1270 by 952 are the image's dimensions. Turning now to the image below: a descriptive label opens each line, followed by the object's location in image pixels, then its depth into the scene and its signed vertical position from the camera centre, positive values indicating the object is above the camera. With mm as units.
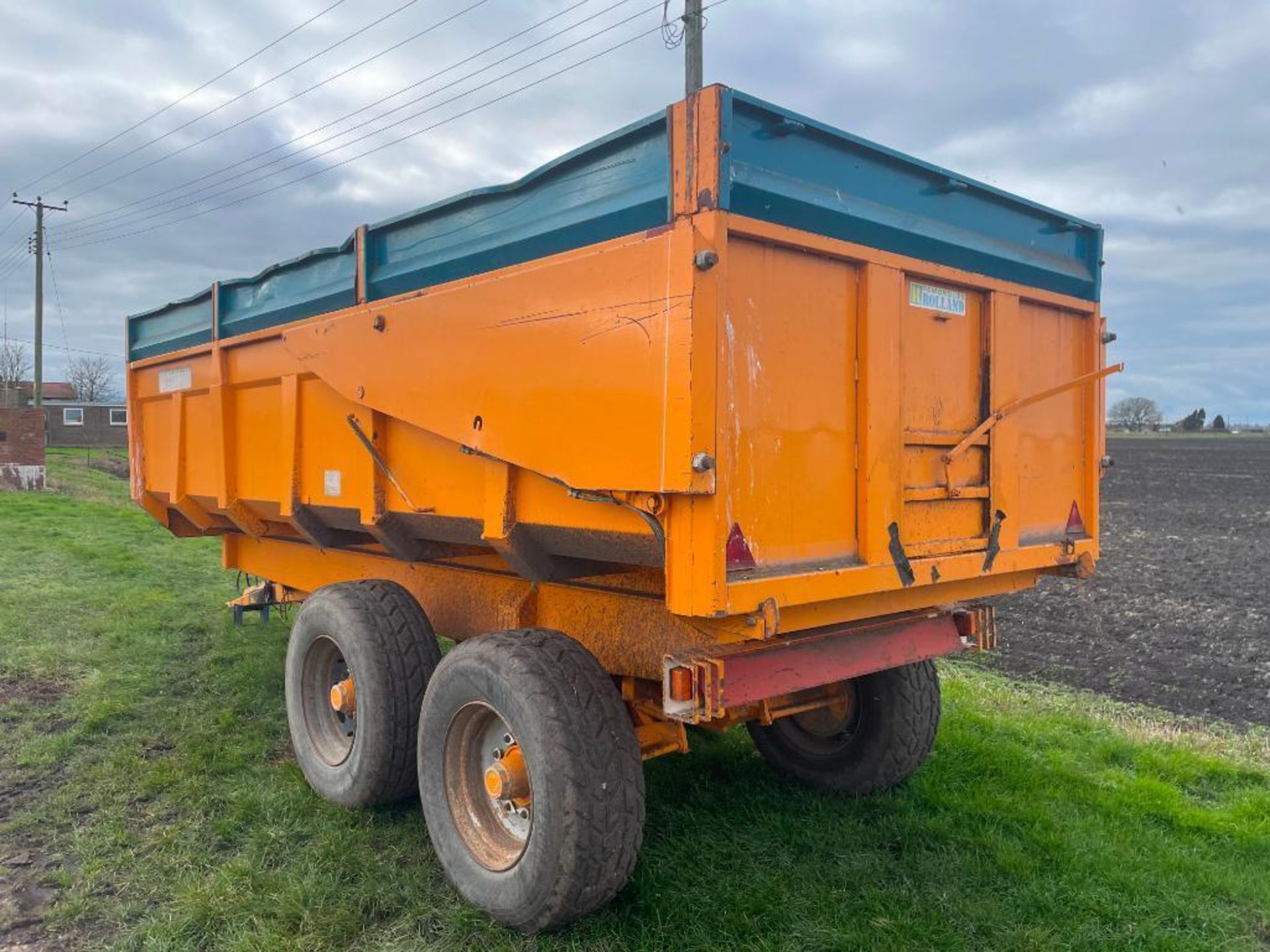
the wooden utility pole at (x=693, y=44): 9836 +4478
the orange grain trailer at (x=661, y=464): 2660 +3
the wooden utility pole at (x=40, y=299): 28141 +4962
